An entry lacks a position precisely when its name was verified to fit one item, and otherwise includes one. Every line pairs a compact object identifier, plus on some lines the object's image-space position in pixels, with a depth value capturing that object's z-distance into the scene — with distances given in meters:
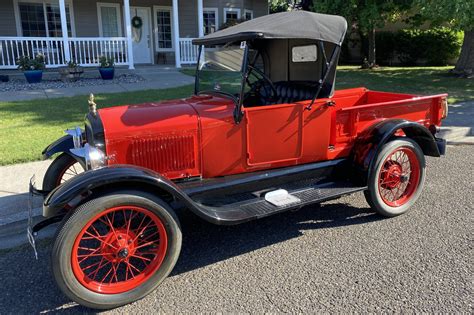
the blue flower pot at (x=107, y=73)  12.62
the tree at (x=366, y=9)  13.63
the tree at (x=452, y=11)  10.36
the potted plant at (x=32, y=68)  11.99
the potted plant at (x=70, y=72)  12.42
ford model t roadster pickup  2.72
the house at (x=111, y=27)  14.37
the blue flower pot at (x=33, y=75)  11.95
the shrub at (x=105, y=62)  12.81
